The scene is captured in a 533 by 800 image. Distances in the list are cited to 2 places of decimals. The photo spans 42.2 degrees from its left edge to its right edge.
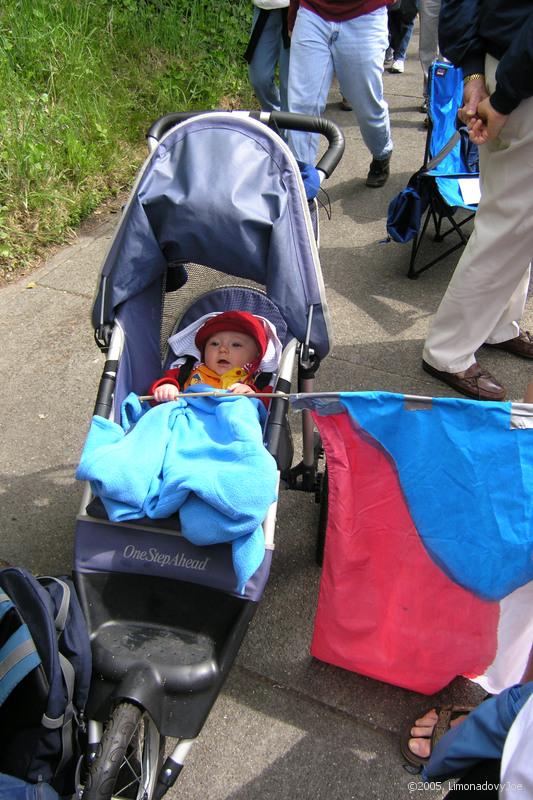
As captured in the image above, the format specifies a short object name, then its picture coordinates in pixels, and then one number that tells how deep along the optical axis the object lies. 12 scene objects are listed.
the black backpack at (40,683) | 1.70
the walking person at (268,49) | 4.63
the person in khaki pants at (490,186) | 2.59
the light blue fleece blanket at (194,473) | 1.89
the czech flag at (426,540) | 1.77
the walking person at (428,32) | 5.98
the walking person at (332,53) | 3.96
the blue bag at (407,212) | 3.91
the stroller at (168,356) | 1.81
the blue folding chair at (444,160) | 3.97
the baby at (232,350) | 2.65
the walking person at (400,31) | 6.51
